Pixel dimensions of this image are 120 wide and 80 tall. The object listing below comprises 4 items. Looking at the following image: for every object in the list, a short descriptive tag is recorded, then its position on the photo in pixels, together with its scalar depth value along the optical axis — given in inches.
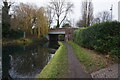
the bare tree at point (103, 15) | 1057.8
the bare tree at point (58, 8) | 943.1
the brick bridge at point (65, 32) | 793.0
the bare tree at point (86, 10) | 712.1
